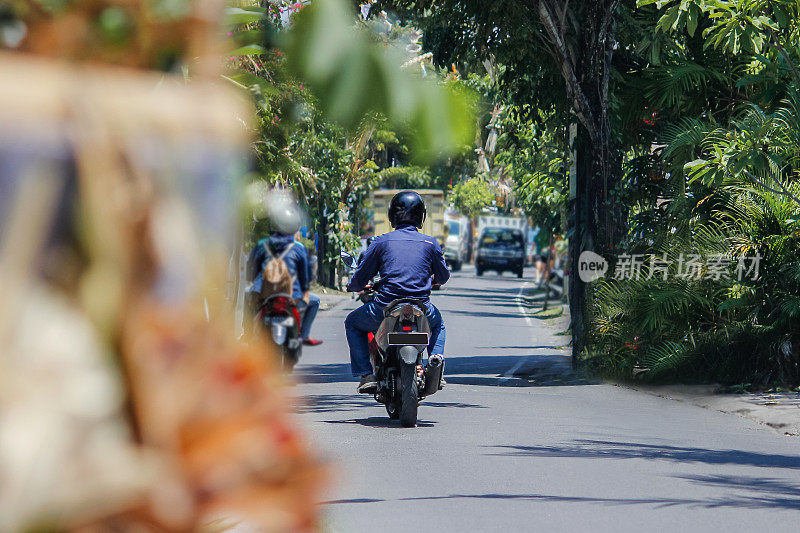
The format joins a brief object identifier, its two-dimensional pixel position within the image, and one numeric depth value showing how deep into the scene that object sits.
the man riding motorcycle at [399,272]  18.98
